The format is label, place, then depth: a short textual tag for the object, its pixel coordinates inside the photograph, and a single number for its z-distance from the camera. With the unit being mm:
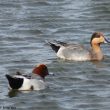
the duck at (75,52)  19094
